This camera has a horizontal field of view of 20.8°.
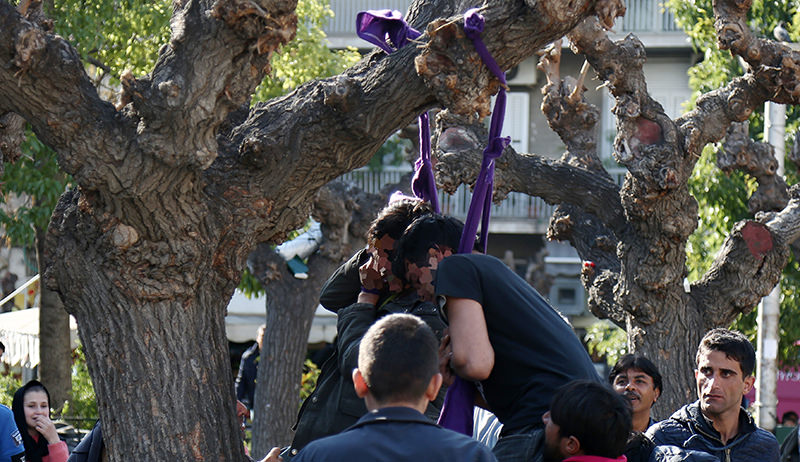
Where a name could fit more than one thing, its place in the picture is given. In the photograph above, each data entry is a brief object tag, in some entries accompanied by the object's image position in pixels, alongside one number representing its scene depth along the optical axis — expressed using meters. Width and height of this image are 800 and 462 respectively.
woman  12.97
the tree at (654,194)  17.18
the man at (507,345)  6.87
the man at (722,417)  9.92
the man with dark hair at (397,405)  5.68
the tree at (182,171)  9.51
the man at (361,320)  7.81
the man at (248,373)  26.87
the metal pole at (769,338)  23.77
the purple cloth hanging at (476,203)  7.18
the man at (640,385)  10.36
